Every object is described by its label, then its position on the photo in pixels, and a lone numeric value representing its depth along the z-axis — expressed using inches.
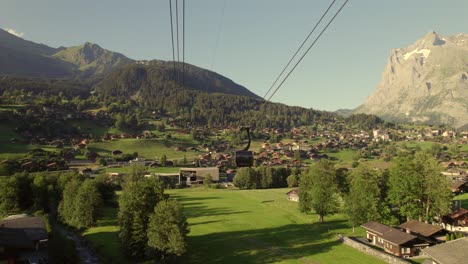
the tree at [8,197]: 2758.4
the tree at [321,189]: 2650.1
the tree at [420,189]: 2308.1
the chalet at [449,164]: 6061.0
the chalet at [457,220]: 2331.4
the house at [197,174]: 5511.8
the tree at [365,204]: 2340.1
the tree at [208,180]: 5172.2
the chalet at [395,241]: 1902.1
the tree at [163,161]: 6215.6
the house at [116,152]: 6820.9
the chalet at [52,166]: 4946.1
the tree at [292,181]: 4928.6
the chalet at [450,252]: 1510.8
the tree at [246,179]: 5059.1
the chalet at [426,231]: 1995.6
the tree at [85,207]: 2508.6
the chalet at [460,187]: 3654.0
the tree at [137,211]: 1823.3
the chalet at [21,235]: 1765.5
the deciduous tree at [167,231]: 1700.3
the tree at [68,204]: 2615.7
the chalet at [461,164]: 6149.6
